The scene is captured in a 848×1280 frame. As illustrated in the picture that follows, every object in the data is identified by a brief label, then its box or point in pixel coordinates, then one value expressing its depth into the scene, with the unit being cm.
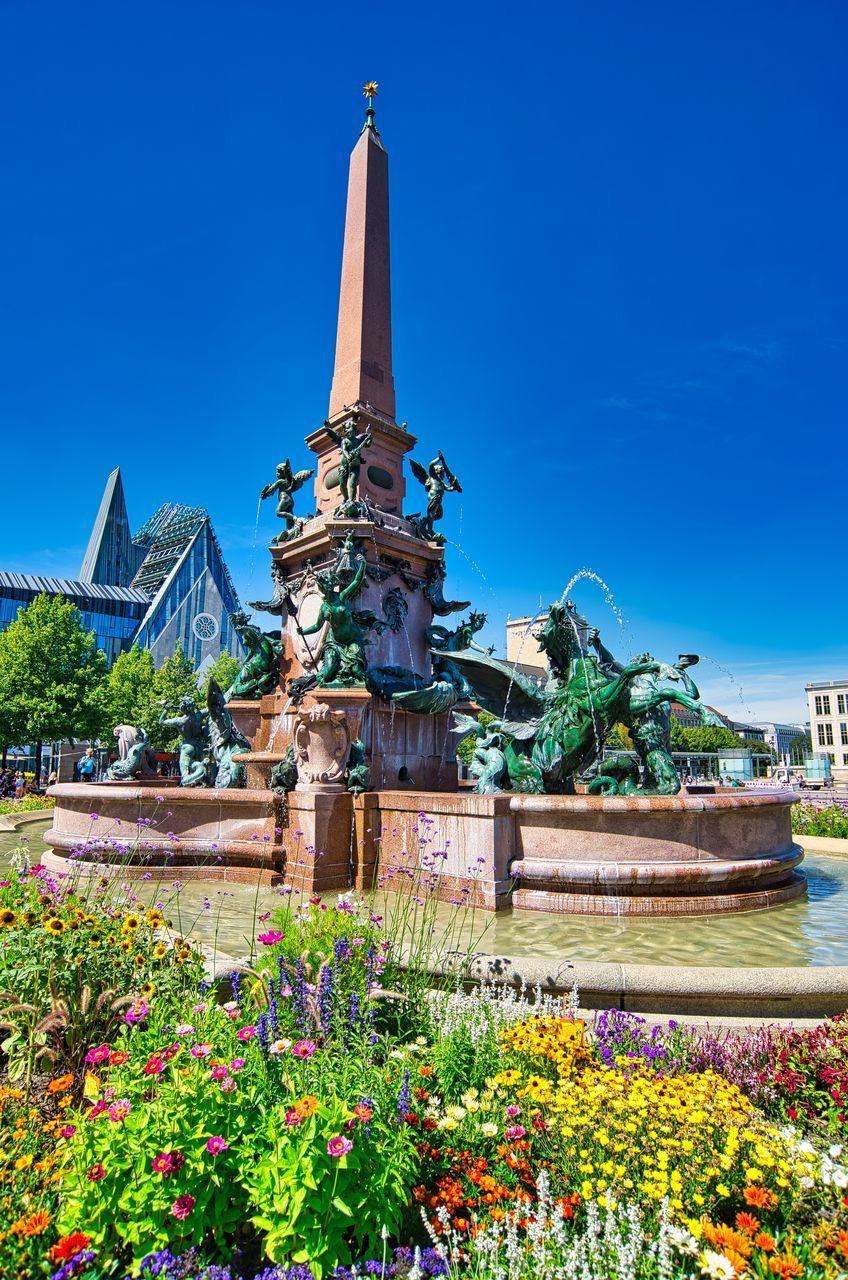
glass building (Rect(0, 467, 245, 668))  9956
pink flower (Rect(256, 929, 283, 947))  378
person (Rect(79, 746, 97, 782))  2819
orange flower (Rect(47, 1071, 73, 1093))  314
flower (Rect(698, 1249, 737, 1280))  225
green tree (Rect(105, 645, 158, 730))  4181
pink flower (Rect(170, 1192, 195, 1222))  232
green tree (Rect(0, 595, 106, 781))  3269
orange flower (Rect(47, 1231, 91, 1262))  220
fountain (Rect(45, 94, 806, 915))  870
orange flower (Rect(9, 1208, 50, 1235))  236
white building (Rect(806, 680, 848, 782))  10362
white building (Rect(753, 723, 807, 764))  14986
